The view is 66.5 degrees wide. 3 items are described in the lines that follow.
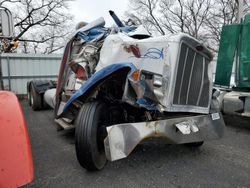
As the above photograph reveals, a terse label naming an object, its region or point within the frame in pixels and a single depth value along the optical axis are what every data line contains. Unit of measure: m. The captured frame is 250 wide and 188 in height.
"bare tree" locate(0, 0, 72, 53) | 19.01
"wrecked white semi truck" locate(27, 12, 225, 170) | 2.13
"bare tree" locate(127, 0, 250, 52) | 20.39
